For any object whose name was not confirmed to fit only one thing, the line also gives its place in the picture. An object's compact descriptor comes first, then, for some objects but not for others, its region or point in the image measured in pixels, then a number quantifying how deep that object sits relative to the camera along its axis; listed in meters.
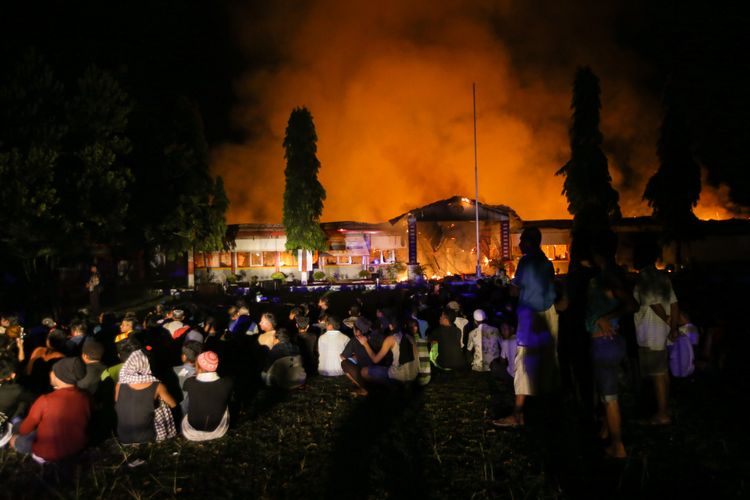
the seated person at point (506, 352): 7.84
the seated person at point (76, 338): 7.65
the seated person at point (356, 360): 7.27
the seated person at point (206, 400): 5.42
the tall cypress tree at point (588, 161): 31.47
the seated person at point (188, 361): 6.08
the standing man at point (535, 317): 5.26
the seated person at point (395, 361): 7.12
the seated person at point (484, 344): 8.37
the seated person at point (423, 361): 7.53
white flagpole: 27.89
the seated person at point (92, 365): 6.12
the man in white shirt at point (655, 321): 5.29
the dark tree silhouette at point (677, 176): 29.38
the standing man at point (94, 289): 17.11
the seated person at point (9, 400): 5.30
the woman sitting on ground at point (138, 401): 5.25
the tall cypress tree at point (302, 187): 30.41
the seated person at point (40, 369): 6.91
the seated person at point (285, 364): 7.59
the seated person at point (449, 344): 8.41
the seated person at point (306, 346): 8.60
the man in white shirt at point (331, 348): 8.21
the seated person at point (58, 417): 4.85
